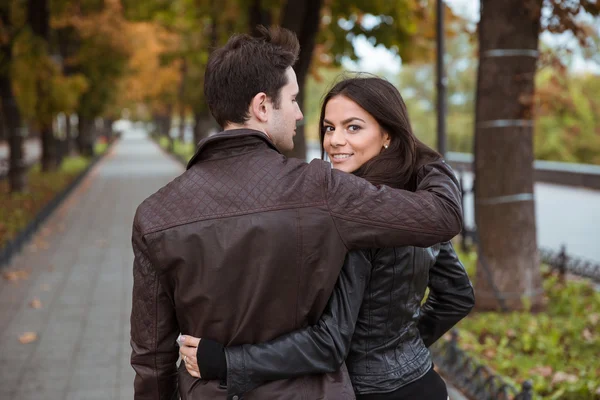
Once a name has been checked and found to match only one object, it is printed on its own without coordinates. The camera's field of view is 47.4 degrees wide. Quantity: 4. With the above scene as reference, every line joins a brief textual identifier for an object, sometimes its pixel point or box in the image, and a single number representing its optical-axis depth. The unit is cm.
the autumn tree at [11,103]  1455
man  193
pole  824
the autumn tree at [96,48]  1942
